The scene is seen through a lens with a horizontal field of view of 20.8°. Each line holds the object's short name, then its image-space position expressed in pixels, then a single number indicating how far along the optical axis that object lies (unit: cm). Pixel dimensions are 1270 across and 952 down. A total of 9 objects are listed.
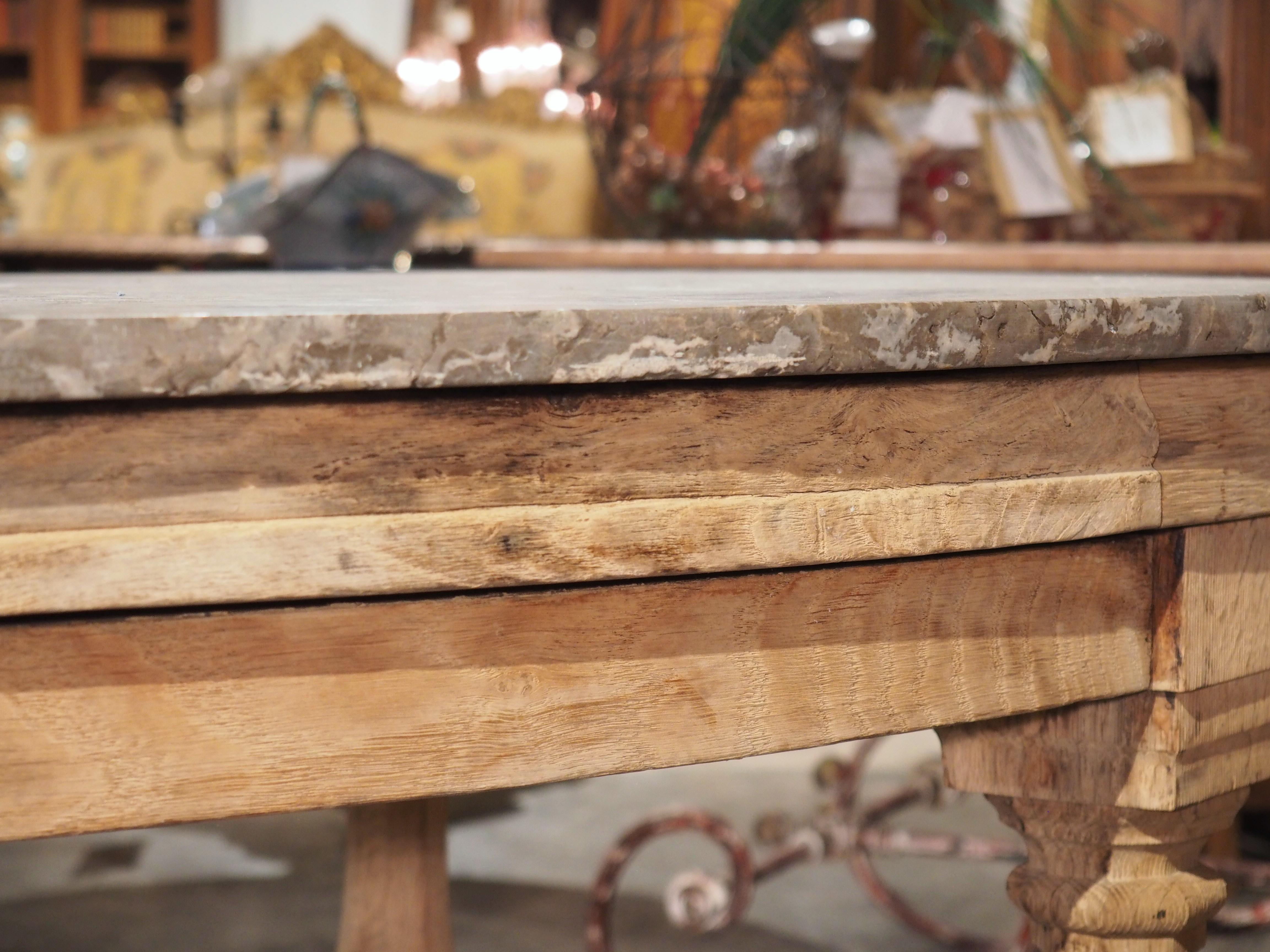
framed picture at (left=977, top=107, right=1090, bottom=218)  289
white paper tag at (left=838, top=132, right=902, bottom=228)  344
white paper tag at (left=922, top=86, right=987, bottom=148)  313
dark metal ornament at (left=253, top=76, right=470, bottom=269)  296
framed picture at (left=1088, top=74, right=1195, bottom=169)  308
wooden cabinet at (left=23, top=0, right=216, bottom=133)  1228
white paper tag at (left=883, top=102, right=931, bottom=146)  353
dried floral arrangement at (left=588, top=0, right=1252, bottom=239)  302
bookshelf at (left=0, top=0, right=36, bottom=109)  1239
